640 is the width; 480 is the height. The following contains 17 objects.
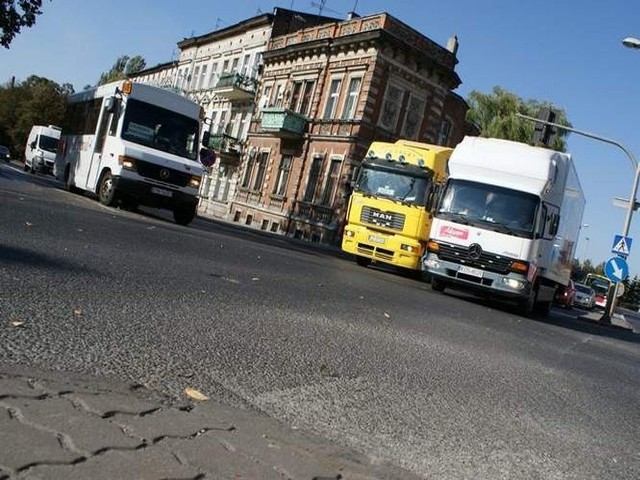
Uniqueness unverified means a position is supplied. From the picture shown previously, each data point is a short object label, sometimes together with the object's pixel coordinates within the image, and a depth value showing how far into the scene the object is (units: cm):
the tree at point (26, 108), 7544
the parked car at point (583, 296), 4194
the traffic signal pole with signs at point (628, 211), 2208
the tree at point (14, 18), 2702
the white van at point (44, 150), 3850
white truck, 1438
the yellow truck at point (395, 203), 1756
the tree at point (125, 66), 9489
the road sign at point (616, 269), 2123
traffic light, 2055
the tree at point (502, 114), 4428
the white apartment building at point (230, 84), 4572
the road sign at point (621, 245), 2209
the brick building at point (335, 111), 3375
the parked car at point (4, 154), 6109
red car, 2117
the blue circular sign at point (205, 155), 1744
